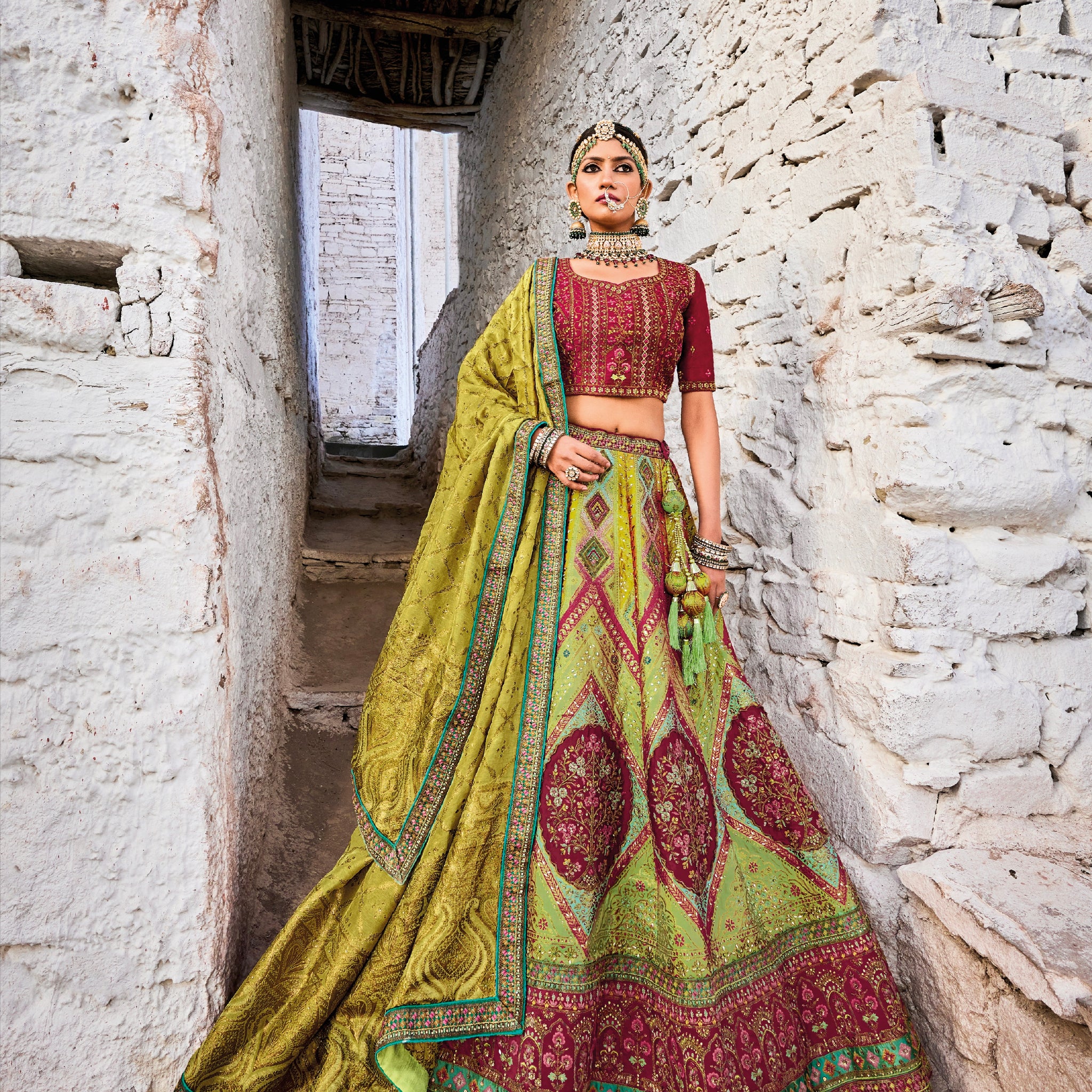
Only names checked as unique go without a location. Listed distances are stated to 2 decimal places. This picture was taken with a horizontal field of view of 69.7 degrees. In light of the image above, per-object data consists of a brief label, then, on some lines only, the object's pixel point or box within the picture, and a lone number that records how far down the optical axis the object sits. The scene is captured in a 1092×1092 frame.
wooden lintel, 4.83
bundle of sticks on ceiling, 4.07
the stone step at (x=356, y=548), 3.50
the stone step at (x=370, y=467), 5.86
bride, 1.30
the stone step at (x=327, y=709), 2.58
